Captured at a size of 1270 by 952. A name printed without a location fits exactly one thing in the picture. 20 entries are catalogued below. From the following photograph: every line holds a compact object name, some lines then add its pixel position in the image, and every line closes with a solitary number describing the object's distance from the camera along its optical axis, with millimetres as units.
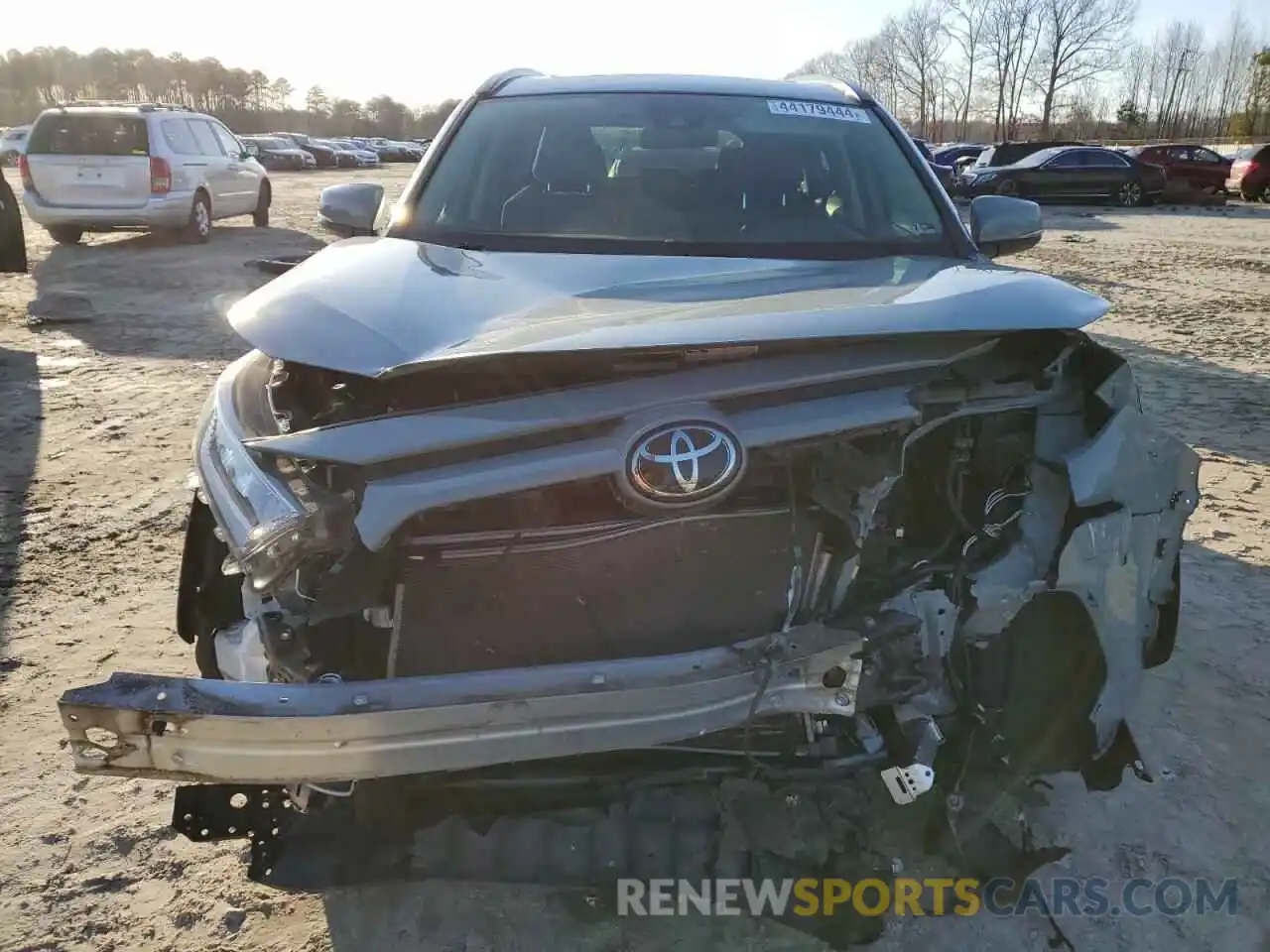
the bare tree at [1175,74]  72062
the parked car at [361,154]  46500
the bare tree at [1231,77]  69875
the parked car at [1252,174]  22359
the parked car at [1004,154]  22594
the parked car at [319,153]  43656
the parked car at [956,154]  25656
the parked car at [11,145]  28058
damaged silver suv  1612
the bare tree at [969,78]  71112
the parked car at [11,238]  8734
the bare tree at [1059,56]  65625
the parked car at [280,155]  38250
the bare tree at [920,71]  73562
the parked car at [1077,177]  21344
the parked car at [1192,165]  22891
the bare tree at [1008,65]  68250
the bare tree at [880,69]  75638
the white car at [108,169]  11242
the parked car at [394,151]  57125
